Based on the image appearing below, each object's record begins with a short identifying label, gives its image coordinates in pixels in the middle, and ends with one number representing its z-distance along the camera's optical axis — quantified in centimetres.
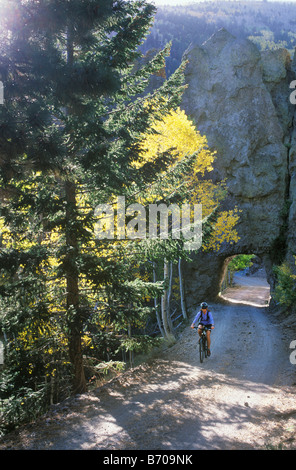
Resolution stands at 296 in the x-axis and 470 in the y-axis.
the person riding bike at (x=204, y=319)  1121
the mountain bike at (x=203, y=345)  1130
